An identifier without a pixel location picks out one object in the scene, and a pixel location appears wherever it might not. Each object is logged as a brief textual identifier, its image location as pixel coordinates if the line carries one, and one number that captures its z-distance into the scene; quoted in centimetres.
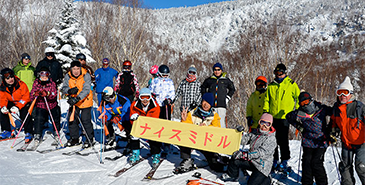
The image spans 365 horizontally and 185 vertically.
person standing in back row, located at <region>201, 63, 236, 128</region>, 614
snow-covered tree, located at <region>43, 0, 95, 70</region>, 1941
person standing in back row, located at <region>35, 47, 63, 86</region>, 692
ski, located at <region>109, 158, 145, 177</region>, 470
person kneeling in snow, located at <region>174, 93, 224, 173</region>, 487
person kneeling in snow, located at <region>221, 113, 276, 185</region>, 418
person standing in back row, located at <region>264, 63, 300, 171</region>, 488
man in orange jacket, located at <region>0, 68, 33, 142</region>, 612
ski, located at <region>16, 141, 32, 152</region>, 582
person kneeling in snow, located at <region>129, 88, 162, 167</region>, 516
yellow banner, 467
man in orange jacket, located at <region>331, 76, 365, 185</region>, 382
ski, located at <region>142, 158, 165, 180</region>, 458
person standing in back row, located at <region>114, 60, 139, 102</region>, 666
